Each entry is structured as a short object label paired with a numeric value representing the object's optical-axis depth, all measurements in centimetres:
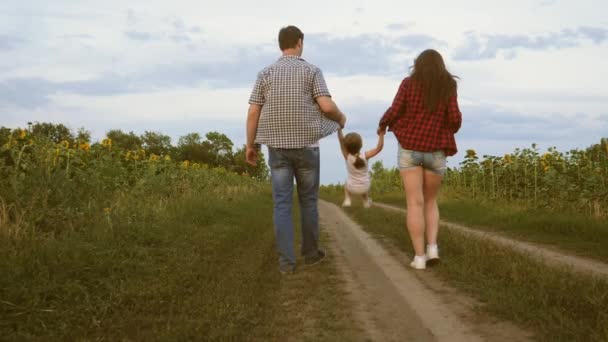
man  538
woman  545
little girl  649
